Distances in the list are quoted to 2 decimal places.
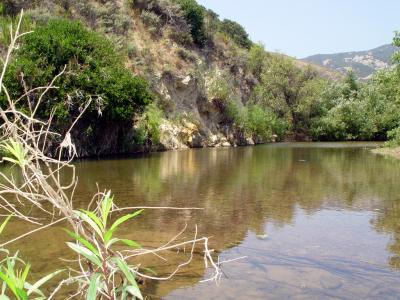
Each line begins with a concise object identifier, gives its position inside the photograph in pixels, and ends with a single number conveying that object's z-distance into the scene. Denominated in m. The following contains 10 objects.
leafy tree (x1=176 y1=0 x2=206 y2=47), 46.25
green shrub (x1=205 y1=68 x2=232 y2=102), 44.03
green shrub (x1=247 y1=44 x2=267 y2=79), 59.91
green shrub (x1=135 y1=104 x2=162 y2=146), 30.30
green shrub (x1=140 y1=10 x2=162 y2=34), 41.29
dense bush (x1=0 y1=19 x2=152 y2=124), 22.89
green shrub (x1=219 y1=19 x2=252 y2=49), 66.40
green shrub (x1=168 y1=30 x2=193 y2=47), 44.47
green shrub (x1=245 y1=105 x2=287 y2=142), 47.53
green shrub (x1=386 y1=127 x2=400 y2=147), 29.95
